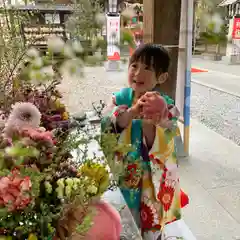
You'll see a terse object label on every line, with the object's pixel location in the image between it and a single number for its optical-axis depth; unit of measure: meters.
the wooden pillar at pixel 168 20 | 1.58
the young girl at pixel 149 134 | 0.69
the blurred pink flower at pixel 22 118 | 0.40
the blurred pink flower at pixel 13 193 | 0.33
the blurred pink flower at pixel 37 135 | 0.37
